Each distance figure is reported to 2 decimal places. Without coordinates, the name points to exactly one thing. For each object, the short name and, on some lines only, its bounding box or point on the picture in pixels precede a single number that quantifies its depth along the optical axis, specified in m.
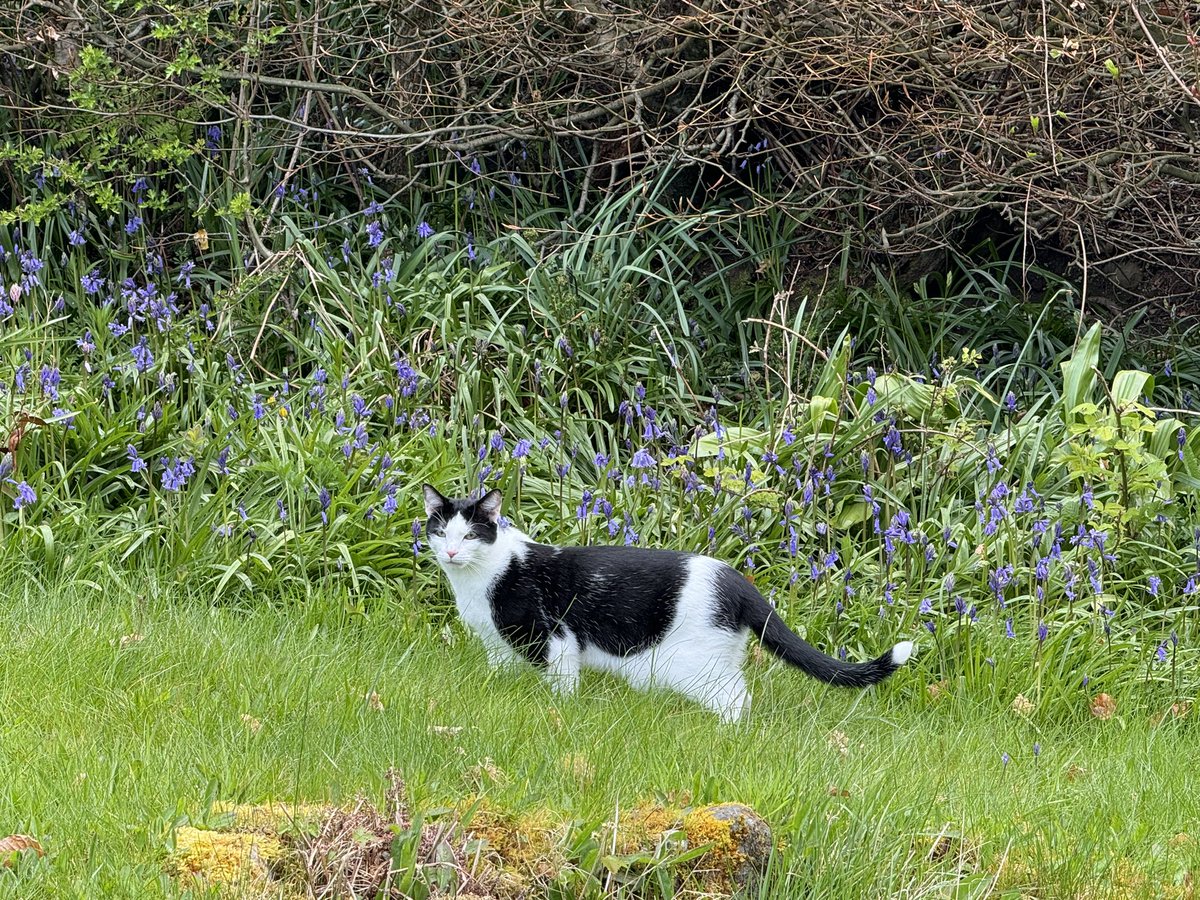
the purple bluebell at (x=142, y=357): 5.78
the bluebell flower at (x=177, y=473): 4.96
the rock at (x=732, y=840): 2.76
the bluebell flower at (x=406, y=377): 5.80
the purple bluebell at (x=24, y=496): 4.93
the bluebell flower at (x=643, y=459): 5.28
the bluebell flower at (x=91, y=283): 6.48
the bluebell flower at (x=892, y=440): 5.38
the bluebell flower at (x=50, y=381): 5.39
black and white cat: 4.39
